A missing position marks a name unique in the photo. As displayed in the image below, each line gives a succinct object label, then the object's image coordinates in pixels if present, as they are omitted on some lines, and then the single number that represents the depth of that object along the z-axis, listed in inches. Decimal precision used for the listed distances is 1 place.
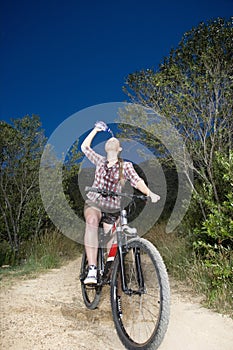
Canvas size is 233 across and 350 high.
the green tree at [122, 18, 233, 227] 257.1
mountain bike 96.9
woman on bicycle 128.5
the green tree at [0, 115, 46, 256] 289.6
